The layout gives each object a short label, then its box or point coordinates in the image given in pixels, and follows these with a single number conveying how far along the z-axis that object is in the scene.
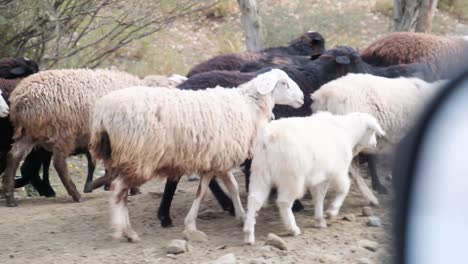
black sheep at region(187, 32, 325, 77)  18.53
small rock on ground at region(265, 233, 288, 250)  12.47
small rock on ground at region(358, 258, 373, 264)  11.73
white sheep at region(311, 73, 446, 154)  15.30
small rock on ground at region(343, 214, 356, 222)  14.22
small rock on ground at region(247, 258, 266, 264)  11.86
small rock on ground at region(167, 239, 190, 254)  12.48
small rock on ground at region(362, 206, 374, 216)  14.43
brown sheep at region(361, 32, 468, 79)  18.90
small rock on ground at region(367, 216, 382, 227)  13.73
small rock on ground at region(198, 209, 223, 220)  15.15
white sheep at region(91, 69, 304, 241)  13.15
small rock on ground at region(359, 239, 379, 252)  12.52
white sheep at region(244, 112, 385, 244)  12.81
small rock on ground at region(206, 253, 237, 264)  11.62
